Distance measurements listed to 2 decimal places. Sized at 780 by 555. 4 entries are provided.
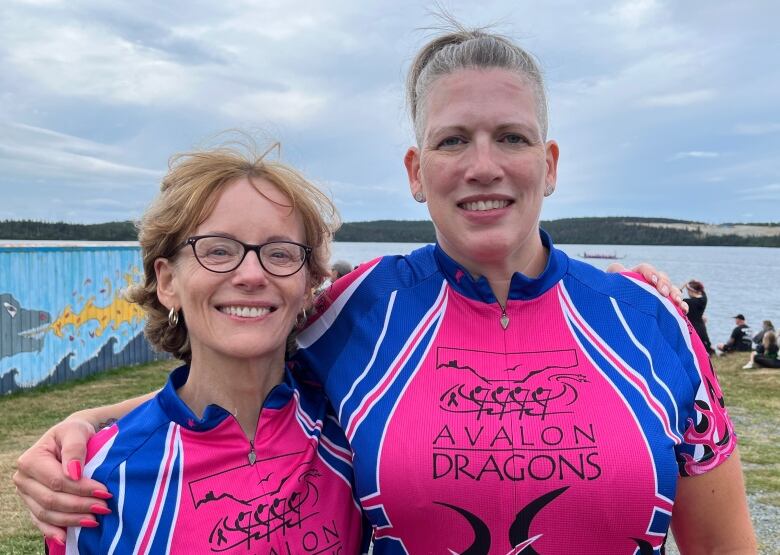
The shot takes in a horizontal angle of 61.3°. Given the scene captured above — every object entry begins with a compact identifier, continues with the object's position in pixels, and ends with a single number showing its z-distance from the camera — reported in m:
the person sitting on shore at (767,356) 15.36
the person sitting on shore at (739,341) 18.92
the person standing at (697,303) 14.16
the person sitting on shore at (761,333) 16.46
